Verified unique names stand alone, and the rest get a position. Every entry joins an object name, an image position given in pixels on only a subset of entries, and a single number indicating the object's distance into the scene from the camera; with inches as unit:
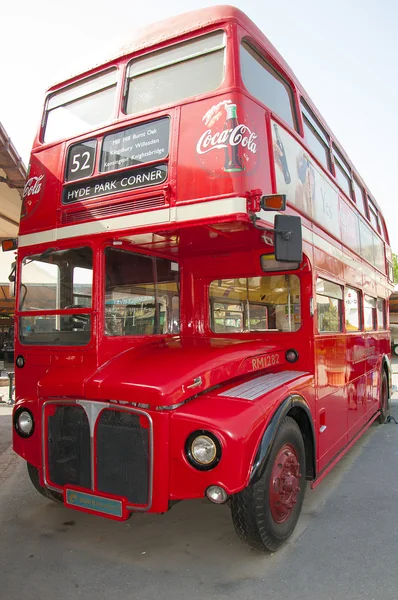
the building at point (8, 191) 281.3
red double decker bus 123.3
